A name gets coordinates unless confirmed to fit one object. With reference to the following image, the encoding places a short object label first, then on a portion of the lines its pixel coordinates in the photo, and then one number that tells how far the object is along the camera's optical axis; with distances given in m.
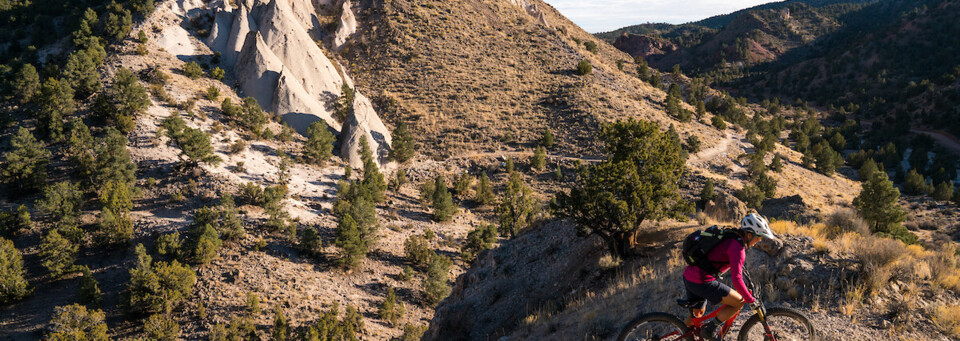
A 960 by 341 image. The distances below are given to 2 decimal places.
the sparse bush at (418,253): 30.97
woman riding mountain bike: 6.27
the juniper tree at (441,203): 36.91
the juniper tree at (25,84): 35.53
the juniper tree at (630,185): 14.43
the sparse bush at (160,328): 20.23
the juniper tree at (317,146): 39.06
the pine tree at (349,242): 27.60
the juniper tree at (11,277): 21.97
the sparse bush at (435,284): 27.55
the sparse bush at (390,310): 25.03
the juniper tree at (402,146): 45.06
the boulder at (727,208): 22.75
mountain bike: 6.64
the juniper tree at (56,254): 23.22
